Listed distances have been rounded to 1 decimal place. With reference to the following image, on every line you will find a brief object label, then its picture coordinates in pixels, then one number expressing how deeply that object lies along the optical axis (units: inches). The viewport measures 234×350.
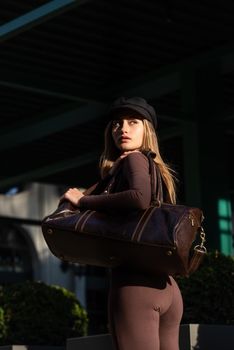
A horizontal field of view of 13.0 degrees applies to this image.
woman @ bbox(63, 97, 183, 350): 171.5
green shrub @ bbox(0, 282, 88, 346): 414.8
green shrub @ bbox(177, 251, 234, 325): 334.0
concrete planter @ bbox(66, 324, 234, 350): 300.7
